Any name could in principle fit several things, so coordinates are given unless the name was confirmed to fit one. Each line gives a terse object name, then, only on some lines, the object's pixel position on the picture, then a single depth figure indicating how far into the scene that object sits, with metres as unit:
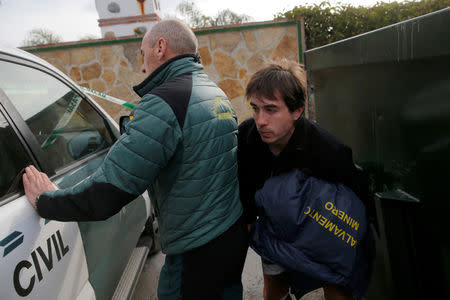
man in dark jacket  1.45
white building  20.09
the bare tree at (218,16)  12.17
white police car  1.11
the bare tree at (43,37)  13.07
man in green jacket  1.19
